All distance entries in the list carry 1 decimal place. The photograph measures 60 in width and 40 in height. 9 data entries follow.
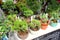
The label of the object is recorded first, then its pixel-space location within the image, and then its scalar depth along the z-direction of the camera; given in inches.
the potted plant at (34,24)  36.2
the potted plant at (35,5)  41.8
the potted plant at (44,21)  38.5
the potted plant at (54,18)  40.0
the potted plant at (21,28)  33.4
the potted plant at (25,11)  37.2
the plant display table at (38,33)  35.6
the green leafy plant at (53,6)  43.5
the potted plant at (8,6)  39.5
